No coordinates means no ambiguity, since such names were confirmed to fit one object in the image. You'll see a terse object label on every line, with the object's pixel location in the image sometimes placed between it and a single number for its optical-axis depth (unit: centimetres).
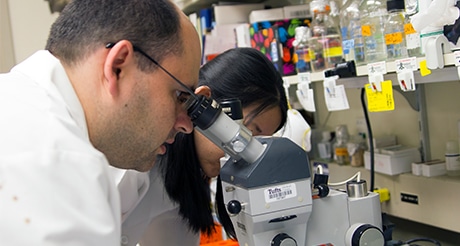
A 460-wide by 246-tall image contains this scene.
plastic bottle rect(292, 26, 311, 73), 167
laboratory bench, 142
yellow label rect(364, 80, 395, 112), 126
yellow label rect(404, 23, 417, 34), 116
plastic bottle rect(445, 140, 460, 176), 144
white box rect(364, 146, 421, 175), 159
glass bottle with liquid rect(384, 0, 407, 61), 125
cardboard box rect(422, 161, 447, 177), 149
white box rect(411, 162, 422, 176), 153
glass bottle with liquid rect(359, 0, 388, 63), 133
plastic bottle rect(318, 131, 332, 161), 202
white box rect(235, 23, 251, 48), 197
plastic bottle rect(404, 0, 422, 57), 113
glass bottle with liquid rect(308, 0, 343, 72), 156
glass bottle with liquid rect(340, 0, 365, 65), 140
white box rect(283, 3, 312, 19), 185
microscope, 88
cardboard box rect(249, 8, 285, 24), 188
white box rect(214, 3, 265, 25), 211
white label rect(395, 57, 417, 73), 115
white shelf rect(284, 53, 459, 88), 109
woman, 132
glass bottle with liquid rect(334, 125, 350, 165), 188
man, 58
